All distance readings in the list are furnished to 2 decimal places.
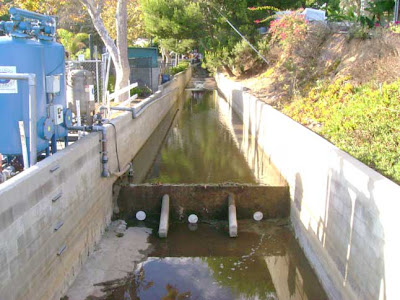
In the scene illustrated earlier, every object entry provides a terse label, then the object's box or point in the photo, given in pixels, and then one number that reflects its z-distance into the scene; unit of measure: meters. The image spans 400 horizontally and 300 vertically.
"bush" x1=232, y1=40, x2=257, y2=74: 29.72
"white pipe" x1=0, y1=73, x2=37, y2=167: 6.56
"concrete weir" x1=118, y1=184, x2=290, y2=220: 11.13
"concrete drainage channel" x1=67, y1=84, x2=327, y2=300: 8.12
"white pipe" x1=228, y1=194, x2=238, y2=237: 10.05
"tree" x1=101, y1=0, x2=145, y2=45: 34.09
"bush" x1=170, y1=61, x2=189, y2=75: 44.07
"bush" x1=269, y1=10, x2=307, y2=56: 19.80
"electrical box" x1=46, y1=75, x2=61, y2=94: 7.84
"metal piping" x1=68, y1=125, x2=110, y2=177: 10.13
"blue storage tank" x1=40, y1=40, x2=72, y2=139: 8.00
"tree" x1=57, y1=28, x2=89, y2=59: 31.47
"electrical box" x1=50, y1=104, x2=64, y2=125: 8.02
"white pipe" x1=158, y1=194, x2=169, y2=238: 9.99
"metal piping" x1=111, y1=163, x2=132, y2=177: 11.24
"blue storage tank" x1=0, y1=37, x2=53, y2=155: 7.25
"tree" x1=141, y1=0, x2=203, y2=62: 31.00
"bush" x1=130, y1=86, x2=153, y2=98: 21.78
